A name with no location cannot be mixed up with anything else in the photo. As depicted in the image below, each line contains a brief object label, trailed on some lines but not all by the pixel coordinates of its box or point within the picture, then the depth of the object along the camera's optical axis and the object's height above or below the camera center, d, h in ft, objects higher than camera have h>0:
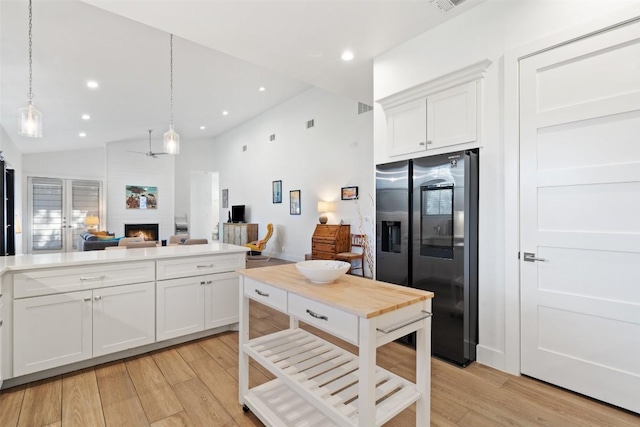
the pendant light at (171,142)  12.67 +3.11
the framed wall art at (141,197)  31.76 +1.88
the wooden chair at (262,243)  25.91 -2.59
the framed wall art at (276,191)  26.94 +2.12
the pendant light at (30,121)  8.44 +2.70
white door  6.09 -0.01
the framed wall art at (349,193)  20.21 +1.46
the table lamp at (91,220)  28.89 -0.59
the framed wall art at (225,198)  35.12 +1.91
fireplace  31.63 -1.80
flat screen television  31.32 +0.10
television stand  29.27 -1.91
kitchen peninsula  6.91 -2.48
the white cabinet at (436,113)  8.42 +3.19
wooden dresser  19.83 -1.89
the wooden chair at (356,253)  19.21 -2.65
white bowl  5.36 -1.06
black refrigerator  8.13 -0.76
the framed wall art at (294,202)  24.89 +1.02
